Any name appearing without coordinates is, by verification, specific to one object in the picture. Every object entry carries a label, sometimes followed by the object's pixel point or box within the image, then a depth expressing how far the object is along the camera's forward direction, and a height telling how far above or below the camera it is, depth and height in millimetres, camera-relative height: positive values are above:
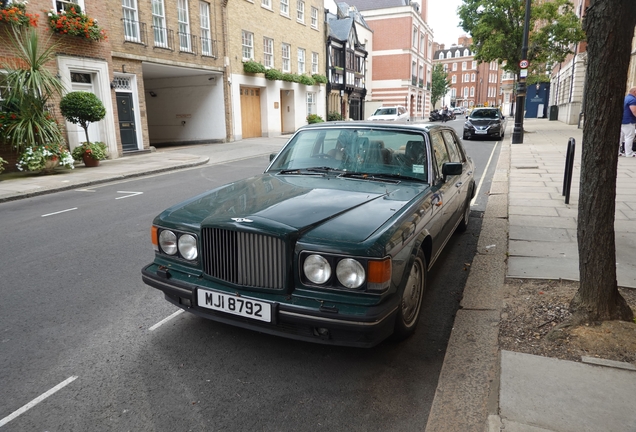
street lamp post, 18094 +523
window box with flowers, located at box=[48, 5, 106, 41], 13766 +2891
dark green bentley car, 2658 -842
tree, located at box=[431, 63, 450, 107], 77688 +5238
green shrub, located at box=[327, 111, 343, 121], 34719 -73
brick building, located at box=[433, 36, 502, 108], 108344 +8290
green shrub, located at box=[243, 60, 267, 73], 24203 +2616
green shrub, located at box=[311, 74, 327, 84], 31844 +2593
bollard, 7023 -896
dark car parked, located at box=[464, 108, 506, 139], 21641 -493
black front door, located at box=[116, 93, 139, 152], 17406 -190
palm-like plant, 11977 +703
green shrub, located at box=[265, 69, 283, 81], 25891 +2347
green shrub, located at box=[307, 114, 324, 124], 29766 -182
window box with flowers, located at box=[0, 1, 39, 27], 12172 +2773
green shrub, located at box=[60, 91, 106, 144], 13128 +279
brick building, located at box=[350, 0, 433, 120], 56500 +8035
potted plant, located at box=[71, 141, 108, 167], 13695 -1067
